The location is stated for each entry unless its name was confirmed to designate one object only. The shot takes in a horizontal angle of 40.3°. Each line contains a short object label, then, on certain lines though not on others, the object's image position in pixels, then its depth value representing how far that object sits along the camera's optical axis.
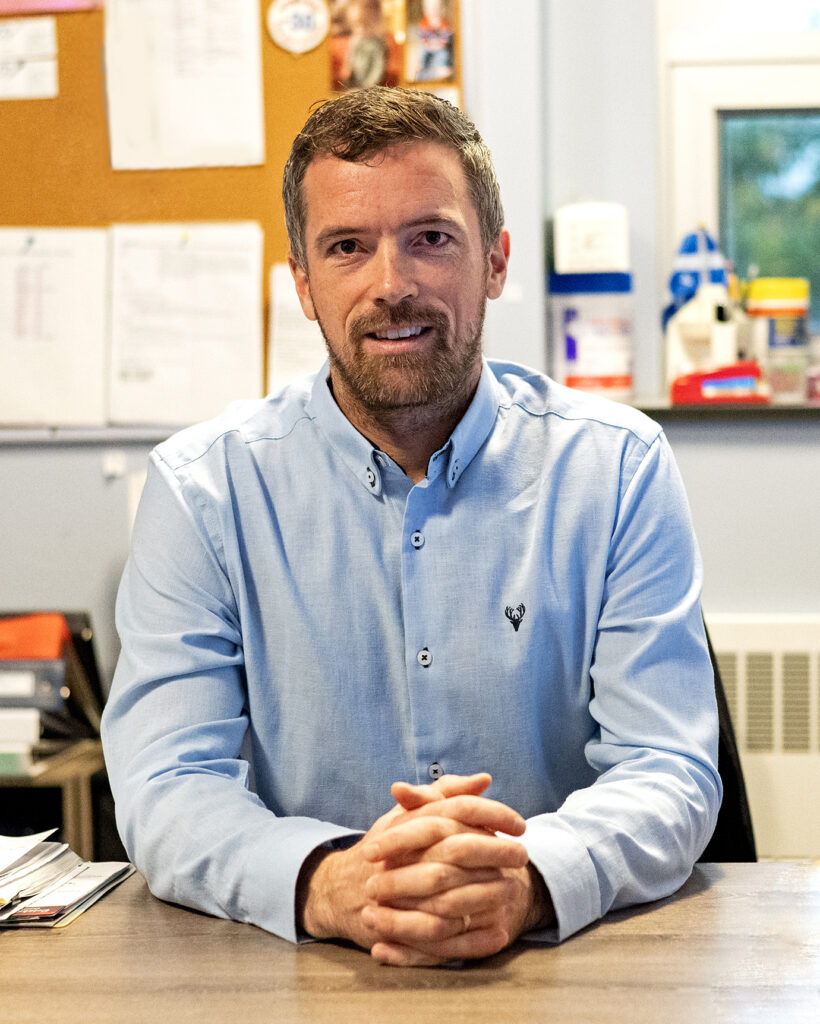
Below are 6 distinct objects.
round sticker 2.28
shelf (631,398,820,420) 2.23
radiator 2.24
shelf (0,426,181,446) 2.40
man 1.12
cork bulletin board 2.34
